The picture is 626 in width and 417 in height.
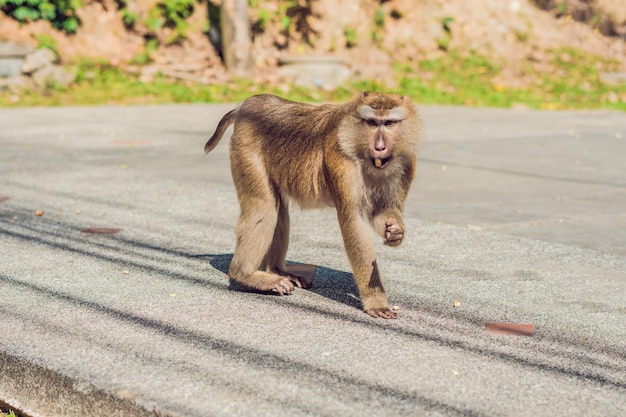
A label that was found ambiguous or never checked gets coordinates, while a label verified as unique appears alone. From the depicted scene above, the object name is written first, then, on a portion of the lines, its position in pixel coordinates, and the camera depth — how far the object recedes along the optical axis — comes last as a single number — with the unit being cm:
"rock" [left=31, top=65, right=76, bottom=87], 1616
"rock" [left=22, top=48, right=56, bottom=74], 1606
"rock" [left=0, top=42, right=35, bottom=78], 1576
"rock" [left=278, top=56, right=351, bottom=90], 1775
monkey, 438
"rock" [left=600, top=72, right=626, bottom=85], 1934
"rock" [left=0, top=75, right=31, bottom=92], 1572
